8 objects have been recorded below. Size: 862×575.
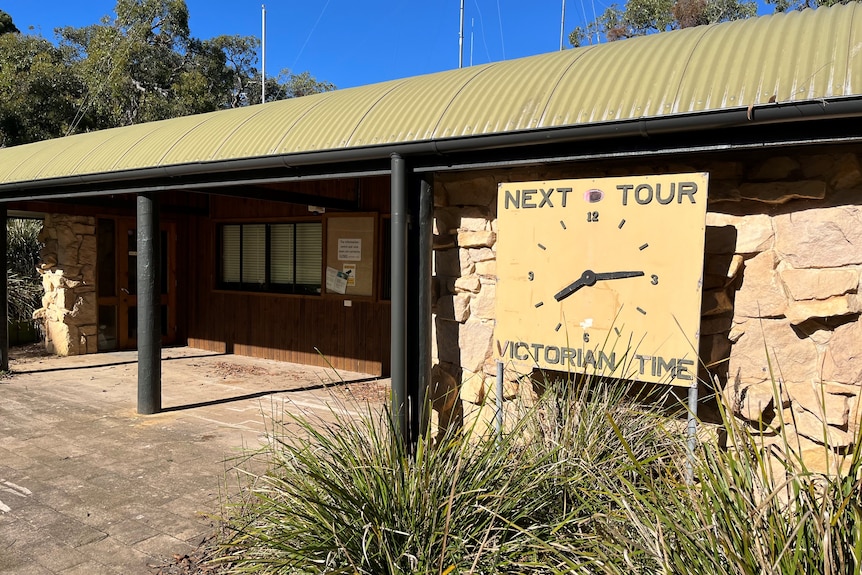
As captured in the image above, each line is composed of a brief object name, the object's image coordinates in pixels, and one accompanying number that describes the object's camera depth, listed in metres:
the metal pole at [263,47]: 22.17
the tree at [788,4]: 18.62
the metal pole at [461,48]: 14.23
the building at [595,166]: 3.16
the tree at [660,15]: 20.81
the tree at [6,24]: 22.38
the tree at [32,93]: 16.86
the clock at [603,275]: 3.33
